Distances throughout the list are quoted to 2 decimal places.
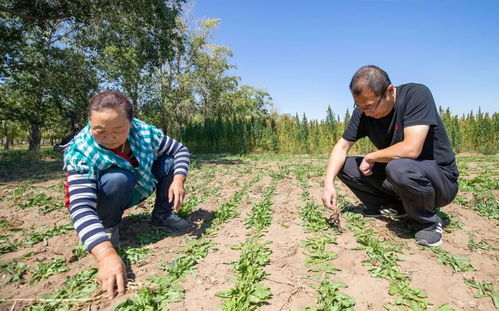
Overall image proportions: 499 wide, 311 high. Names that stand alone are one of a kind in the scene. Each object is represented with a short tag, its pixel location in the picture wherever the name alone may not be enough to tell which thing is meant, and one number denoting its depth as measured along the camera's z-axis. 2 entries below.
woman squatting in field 1.84
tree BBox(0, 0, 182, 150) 8.85
